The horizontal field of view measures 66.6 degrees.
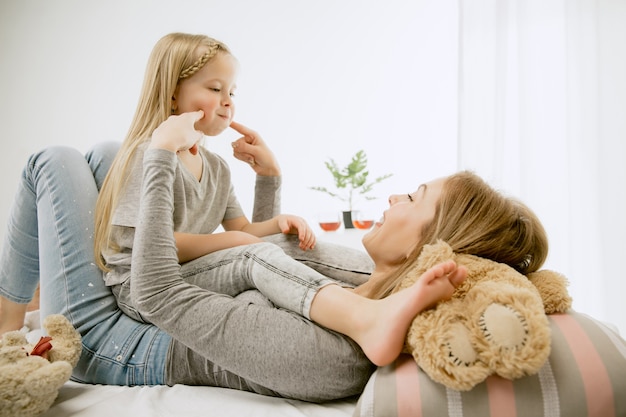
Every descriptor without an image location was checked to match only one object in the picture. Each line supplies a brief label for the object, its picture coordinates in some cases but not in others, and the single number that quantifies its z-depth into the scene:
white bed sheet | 0.87
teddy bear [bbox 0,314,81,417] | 0.82
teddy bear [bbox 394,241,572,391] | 0.64
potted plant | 2.78
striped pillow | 0.69
